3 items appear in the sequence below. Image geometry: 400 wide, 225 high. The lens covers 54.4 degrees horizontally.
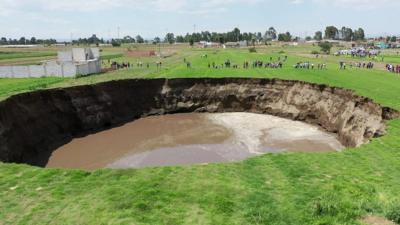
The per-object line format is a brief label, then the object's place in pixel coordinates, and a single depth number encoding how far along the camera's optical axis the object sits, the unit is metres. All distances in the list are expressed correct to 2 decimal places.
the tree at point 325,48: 107.12
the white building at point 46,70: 53.53
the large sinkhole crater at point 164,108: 30.67
